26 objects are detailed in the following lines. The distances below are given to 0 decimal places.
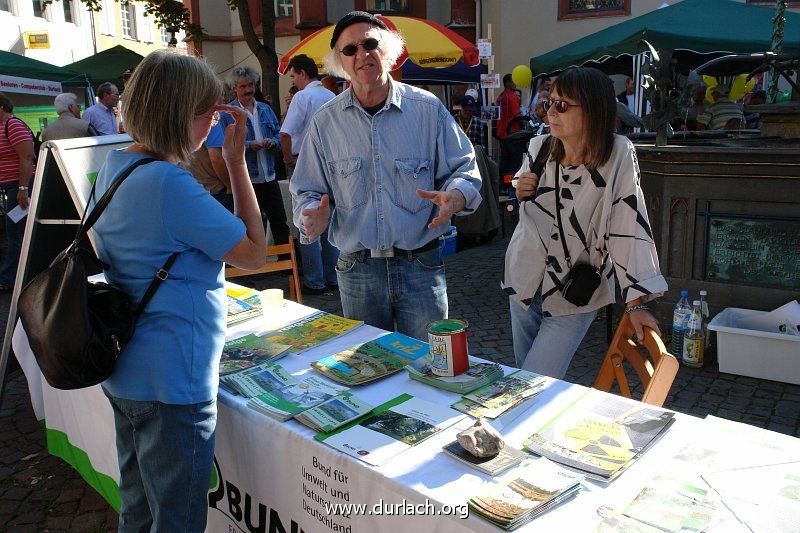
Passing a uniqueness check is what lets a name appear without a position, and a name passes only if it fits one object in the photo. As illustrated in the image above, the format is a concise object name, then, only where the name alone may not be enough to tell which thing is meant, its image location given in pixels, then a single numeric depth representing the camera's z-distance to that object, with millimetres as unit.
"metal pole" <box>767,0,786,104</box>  7306
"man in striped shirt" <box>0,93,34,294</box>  6734
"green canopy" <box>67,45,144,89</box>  13469
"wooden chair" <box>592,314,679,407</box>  1924
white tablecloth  1396
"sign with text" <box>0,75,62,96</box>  10617
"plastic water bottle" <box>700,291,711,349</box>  4422
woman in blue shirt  1597
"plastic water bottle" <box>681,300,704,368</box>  4297
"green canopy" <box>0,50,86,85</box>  10852
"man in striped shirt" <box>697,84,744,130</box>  9320
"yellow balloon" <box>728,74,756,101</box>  11555
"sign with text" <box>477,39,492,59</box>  10680
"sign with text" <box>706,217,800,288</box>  4195
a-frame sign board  3186
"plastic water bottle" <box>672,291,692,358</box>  4340
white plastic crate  3975
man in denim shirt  2479
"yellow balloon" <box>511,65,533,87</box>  13664
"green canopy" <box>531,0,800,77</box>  9328
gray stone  1526
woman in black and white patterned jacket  2275
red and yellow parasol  8918
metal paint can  1943
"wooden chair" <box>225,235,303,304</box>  4105
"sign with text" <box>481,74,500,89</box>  11664
